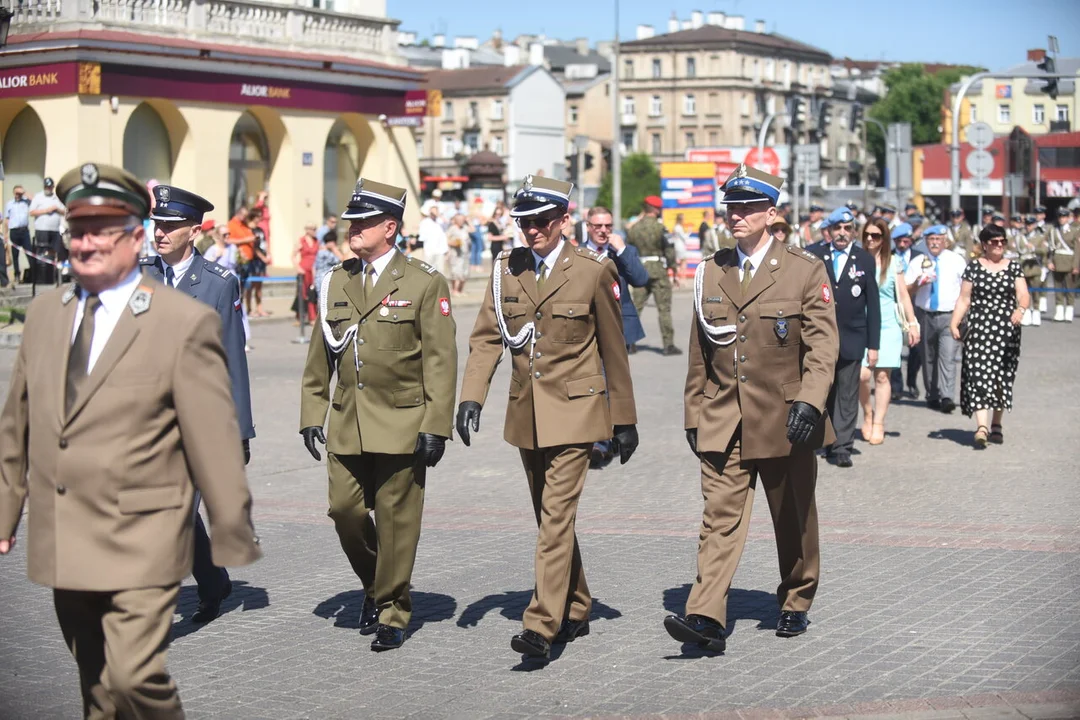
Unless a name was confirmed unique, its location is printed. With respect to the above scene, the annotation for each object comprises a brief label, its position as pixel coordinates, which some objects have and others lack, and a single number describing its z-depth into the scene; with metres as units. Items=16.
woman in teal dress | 13.41
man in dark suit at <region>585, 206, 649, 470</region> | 13.58
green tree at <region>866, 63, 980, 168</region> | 136.12
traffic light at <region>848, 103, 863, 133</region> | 50.81
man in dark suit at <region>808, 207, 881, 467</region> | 12.23
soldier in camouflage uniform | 21.17
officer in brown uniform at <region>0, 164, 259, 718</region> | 4.41
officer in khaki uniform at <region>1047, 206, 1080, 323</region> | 29.57
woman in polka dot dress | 13.12
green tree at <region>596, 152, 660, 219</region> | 111.25
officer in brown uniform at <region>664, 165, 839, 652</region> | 6.73
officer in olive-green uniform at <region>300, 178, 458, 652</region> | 6.84
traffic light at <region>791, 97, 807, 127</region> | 42.75
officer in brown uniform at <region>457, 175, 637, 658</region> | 6.77
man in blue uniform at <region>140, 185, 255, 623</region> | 7.28
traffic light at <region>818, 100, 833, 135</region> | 43.75
